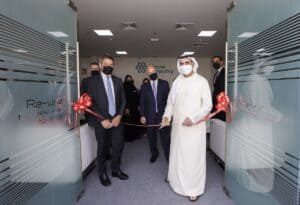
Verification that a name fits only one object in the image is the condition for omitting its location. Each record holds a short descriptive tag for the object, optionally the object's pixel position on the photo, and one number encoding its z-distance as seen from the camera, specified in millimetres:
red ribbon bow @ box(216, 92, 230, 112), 2250
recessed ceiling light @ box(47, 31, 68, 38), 1739
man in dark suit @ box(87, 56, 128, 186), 2465
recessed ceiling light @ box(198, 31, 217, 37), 5489
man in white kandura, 2244
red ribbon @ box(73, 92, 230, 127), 2248
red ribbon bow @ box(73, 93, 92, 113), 2248
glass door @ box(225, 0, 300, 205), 1235
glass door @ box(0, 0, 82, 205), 1182
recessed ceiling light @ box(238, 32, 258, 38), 1758
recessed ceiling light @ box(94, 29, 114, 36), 5286
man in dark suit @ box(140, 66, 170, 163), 3049
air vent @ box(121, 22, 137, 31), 4723
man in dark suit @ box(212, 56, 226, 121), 3202
